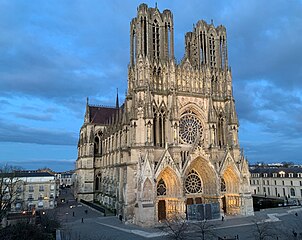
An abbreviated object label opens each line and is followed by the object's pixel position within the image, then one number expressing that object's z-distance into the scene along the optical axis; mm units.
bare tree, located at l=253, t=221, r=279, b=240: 26591
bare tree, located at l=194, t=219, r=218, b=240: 28467
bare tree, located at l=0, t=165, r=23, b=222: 25648
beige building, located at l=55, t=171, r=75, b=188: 163500
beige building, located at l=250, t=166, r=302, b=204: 66188
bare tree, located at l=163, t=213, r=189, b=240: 21352
